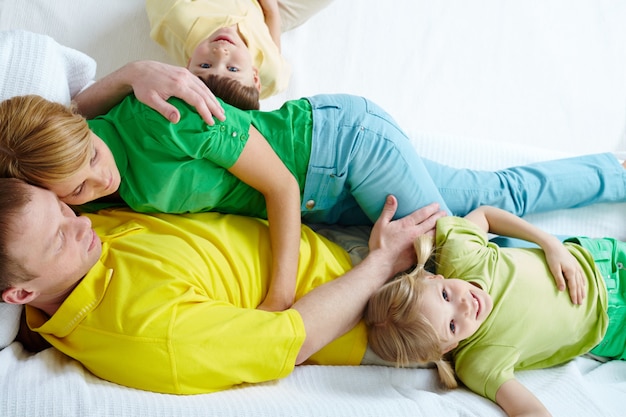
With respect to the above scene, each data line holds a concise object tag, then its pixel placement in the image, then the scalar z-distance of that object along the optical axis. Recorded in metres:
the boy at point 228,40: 1.45
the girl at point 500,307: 1.25
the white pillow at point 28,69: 1.22
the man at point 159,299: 1.03
